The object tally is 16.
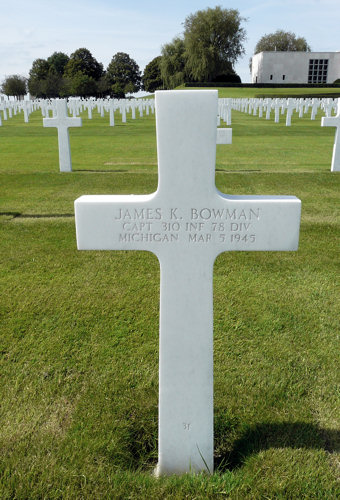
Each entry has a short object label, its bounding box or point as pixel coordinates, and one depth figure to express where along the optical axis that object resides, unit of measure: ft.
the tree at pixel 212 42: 207.00
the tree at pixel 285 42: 286.46
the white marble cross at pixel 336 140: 32.70
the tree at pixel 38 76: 213.25
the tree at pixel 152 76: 284.20
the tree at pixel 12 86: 212.64
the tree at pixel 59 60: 299.99
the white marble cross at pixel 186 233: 5.80
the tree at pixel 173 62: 211.82
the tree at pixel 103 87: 216.62
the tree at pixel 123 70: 301.43
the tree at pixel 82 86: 189.47
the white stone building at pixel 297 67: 235.61
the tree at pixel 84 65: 262.06
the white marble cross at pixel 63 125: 33.42
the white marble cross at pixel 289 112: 71.20
